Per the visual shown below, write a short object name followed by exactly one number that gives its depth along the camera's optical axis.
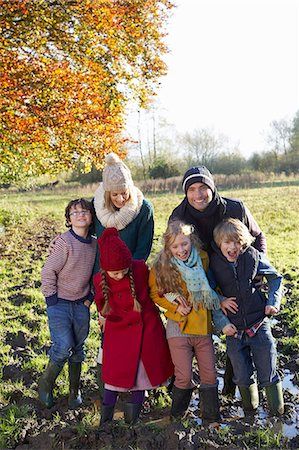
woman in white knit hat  4.08
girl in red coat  3.84
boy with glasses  4.23
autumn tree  9.95
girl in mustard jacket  3.81
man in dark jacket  3.94
